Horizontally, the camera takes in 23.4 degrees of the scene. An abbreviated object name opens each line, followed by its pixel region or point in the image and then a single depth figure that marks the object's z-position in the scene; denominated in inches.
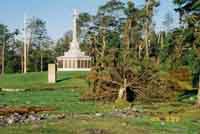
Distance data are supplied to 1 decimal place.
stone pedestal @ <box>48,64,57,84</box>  2384.4
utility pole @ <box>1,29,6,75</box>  3476.1
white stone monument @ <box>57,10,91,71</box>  3277.6
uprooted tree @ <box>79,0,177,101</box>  1279.5
